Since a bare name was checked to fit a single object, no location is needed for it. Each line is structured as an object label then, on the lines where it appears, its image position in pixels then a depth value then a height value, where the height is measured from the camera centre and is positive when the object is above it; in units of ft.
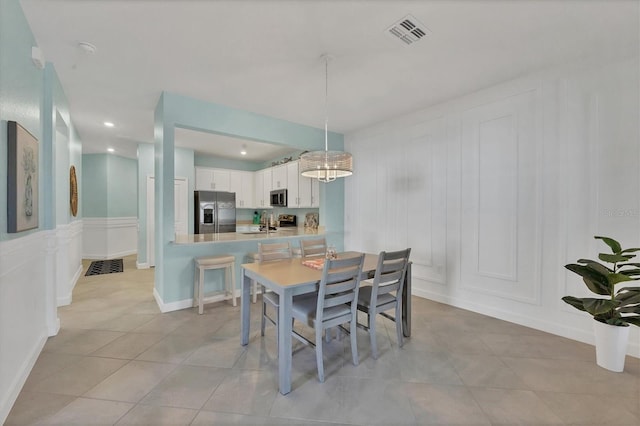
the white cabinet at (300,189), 17.49 +1.48
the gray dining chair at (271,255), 8.31 -1.56
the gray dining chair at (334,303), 6.42 -2.35
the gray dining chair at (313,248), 10.24 -1.44
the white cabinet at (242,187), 22.58 +2.05
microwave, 19.21 +0.97
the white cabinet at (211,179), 20.76 +2.51
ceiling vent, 6.61 +4.67
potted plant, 6.54 -2.36
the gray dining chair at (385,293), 7.37 -2.38
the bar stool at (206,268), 10.54 -2.46
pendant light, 8.79 +1.63
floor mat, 16.99 -3.89
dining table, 6.04 -1.90
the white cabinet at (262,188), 21.66 +1.90
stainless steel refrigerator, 19.66 -0.11
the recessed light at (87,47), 7.54 +4.68
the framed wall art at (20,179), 5.45 +0.69
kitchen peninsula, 10.90 -1.89
